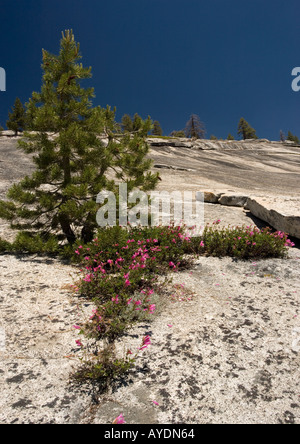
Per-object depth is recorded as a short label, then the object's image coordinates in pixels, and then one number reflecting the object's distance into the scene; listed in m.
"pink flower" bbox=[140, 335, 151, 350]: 2.66
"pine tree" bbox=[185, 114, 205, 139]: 68.31
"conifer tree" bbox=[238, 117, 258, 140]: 77.75
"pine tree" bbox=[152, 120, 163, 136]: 79.16
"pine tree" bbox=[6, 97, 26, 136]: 50.19
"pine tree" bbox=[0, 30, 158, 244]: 5.34
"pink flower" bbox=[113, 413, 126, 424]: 1.99
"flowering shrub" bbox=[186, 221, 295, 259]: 5.92
